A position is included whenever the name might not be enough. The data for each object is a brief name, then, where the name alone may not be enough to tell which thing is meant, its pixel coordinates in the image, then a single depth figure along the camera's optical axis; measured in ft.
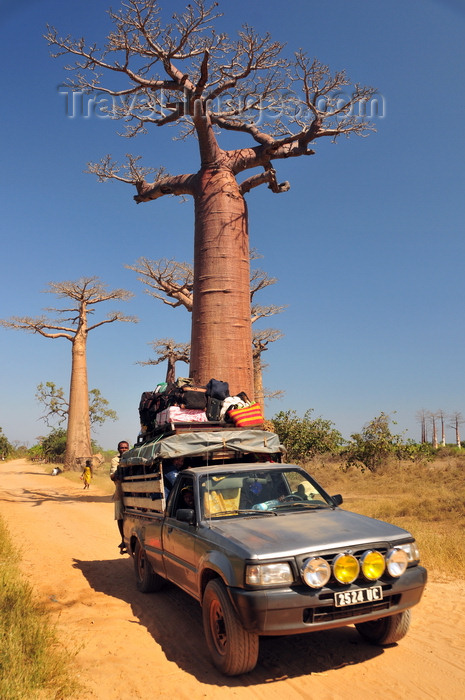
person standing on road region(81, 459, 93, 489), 60.80
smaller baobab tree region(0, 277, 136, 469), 85.66
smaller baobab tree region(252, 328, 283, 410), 74.38
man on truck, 21.12
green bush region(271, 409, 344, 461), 55.16
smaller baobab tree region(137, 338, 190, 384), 78.58
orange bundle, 17.81
